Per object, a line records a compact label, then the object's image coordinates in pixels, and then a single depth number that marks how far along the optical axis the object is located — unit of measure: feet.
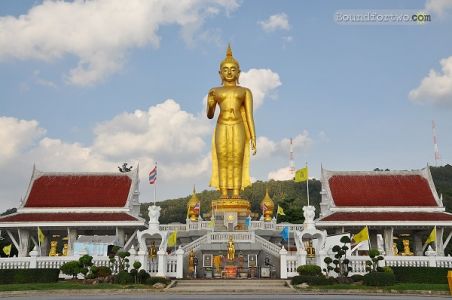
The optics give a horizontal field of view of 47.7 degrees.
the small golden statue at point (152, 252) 86.28
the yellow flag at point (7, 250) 106.72
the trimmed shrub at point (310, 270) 78.23
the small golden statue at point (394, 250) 113.35
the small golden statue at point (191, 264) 91.76
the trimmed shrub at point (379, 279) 72.84
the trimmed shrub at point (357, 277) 76.11
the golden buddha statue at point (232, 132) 131.23
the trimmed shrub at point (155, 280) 75.66
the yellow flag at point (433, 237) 89.66
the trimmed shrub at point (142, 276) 77.87
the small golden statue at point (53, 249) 107.46
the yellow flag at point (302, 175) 96.02
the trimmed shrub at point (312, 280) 74.08
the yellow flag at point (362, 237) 87.67
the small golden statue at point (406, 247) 110.07
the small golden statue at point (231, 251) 93.99
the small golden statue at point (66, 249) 112.34
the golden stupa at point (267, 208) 127.73
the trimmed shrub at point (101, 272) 80.02
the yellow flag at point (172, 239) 90.68
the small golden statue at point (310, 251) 87.38
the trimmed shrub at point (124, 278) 76.95
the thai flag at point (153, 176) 104.17
